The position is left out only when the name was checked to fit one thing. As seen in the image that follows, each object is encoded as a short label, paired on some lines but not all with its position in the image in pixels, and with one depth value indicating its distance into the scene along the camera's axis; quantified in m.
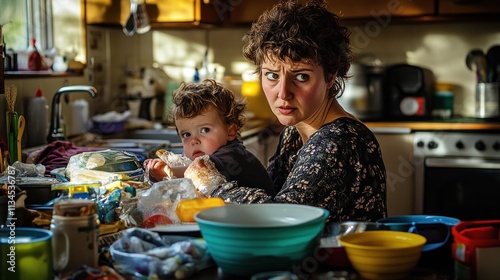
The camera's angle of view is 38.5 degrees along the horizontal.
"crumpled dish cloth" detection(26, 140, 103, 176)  2.65
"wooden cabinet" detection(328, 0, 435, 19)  4.51
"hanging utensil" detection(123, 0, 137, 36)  4.41
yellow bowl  1.33
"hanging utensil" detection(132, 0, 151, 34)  4.44
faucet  3.38
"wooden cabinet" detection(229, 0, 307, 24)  4.77
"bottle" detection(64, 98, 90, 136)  3.92
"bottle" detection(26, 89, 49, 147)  3.36
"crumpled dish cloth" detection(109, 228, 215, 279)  1.36
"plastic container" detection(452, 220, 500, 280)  1.35
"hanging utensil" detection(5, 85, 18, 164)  2.53
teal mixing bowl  1.34
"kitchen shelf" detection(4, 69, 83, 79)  3.31
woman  1.82
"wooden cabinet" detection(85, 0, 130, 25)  4.21
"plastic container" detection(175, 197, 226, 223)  1.63
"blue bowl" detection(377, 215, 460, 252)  1.49
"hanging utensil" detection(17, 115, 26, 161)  2.63
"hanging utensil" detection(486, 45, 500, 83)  4.59
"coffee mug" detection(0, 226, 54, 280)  1.33
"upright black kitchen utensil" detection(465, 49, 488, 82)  4.59
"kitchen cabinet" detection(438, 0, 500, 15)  4.45
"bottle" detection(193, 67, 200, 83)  4.77
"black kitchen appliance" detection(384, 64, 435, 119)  4.70
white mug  1.37
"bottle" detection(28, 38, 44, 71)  3.52
